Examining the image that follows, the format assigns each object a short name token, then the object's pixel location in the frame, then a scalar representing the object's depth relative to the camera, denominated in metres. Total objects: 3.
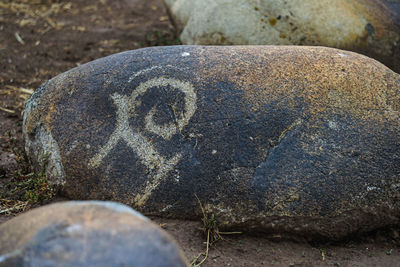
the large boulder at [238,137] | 2.27
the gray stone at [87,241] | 1.29
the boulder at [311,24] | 3.51
